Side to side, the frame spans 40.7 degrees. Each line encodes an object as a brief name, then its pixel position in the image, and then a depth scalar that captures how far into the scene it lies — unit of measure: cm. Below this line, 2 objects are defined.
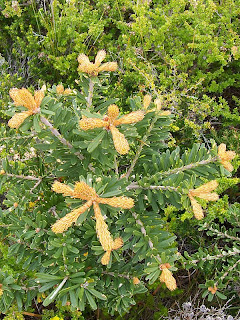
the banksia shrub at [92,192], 105
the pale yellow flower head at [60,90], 161
